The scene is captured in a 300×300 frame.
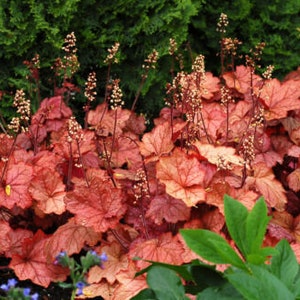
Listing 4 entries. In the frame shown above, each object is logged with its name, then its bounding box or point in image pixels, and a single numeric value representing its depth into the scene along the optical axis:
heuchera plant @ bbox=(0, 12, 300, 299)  2.45
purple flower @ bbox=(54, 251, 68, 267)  1.45
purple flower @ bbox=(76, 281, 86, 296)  1.41
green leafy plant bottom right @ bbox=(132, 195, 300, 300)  1.53
